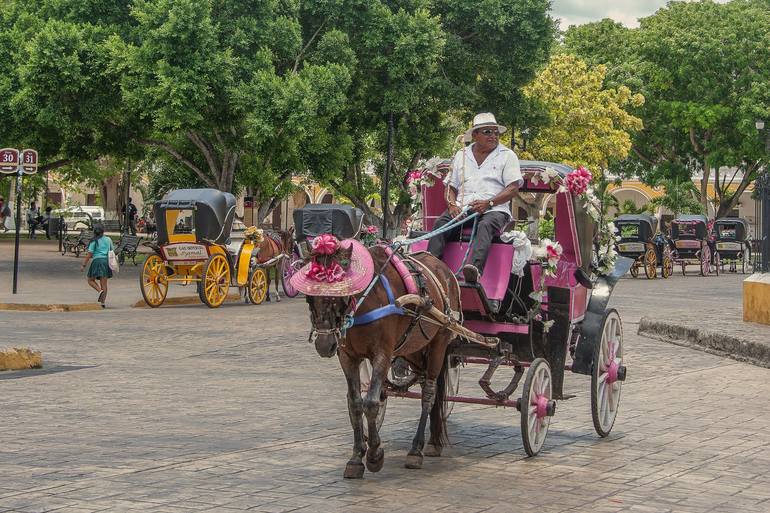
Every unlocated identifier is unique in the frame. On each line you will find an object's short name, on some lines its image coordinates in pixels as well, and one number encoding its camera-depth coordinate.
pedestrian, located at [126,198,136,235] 63.22
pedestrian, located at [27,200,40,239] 57.22
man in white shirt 9.62
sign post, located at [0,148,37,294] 26.27
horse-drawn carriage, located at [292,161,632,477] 8.20
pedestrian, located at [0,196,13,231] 63.69
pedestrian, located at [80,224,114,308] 24.95
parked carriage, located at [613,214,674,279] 40.50
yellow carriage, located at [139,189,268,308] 25.55
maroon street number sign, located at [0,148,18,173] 26.26
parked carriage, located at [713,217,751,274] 45.22
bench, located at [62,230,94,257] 41.50
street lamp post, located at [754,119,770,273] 19.16
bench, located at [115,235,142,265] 37.97
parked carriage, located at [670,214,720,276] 43.31
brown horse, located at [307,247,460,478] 8.02
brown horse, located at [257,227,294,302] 27.92
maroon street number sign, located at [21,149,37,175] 26.74
